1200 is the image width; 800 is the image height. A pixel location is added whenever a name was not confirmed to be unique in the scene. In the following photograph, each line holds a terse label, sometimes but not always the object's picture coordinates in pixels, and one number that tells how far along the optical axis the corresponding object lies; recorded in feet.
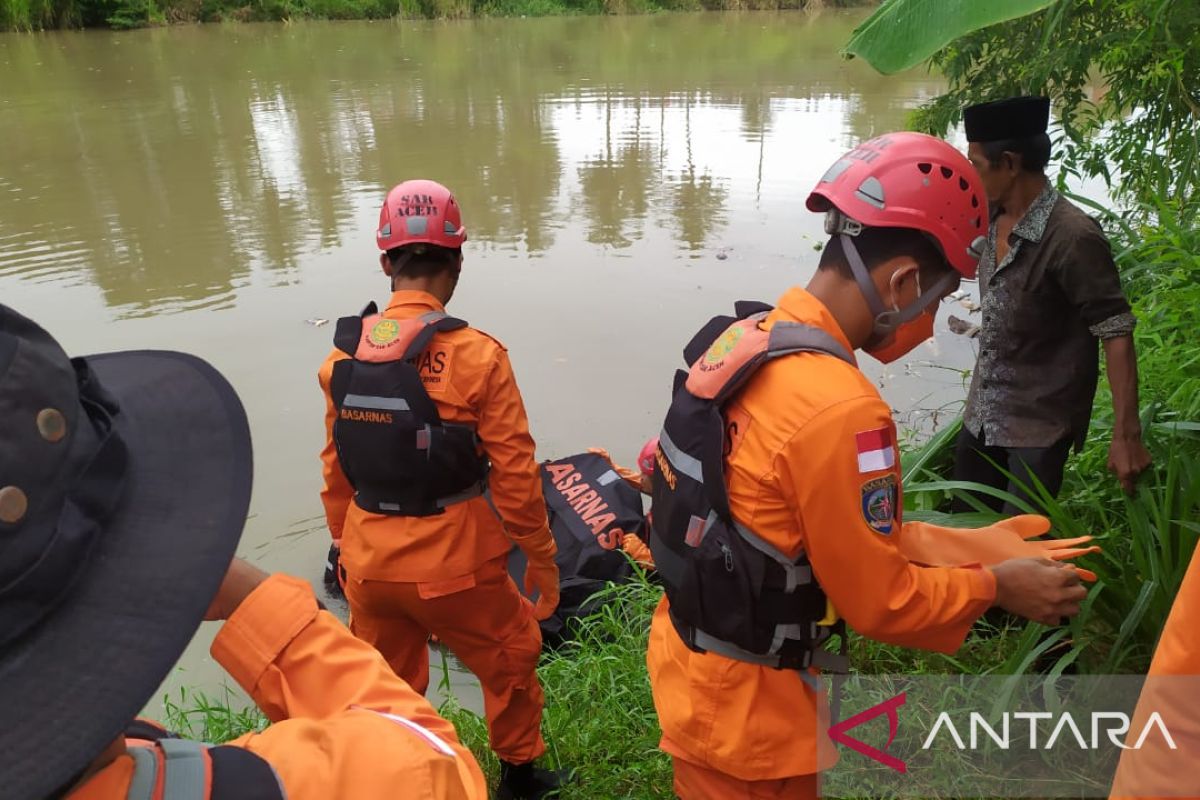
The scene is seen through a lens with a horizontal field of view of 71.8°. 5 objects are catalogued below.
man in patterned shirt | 8.48
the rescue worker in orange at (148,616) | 2.61
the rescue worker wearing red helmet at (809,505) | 4.92
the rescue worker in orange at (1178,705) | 3.51
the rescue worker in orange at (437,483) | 8.13
